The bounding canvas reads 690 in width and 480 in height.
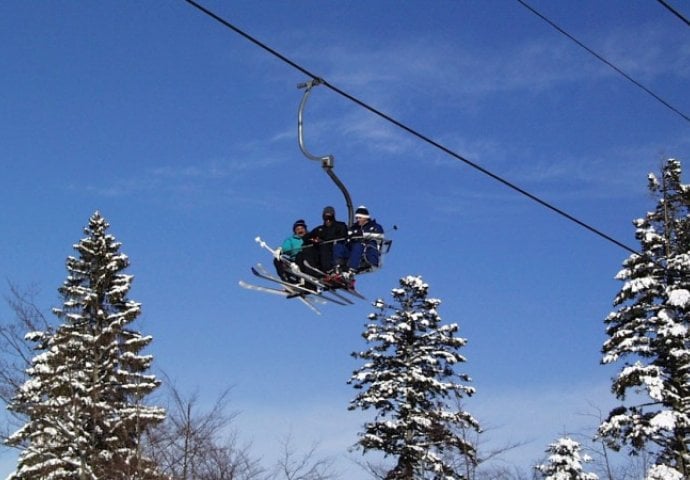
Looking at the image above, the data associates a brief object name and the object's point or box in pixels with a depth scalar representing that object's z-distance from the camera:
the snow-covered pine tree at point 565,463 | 35.97
